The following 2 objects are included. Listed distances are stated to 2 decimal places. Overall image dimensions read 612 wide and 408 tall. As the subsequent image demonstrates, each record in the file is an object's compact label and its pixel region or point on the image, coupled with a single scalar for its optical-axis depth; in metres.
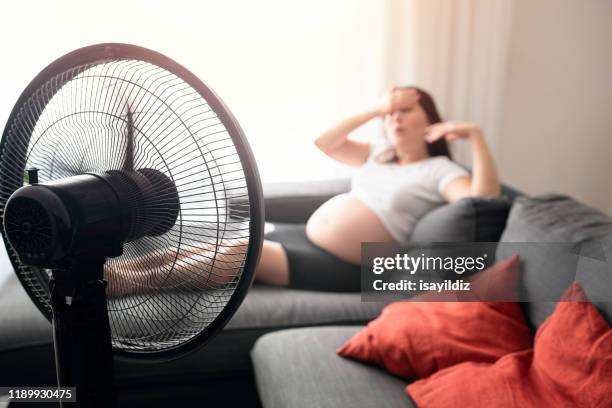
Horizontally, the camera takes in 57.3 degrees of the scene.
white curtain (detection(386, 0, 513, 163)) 2.29
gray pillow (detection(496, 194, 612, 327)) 1.02
